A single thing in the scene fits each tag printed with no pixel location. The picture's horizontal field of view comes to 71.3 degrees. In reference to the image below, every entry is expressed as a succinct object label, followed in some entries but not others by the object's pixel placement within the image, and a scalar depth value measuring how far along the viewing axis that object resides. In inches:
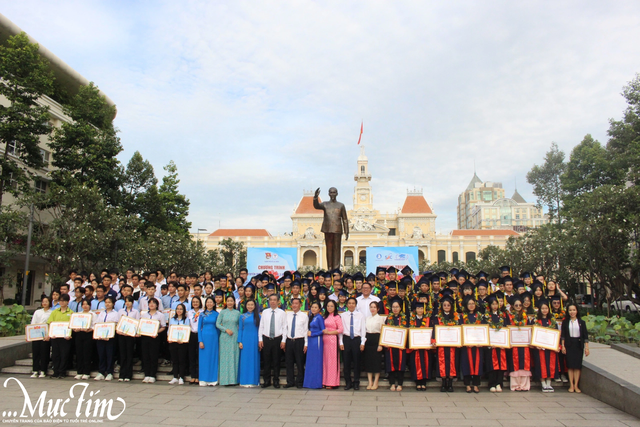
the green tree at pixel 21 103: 738.2
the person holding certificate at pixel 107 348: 299.3
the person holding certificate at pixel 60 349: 302.7
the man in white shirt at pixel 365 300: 305.7
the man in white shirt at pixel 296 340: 282.0
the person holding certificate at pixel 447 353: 270.1
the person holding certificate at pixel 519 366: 272.7
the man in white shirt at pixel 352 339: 276.5
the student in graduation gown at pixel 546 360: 270.4
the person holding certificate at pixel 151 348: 294.8
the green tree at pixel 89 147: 892.0
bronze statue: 410.9
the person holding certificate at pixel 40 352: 306.7
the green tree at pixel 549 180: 1318.9
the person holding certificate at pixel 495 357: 271.5
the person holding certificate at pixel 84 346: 300.5
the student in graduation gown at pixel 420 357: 273.6
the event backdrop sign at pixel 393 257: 642.2
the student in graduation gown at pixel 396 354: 273.1
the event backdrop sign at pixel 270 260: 623.5
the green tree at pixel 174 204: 1148.5
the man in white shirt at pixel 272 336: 283.1
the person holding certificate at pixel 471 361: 269.3
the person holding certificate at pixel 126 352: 296.4
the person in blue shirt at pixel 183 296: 308.0
